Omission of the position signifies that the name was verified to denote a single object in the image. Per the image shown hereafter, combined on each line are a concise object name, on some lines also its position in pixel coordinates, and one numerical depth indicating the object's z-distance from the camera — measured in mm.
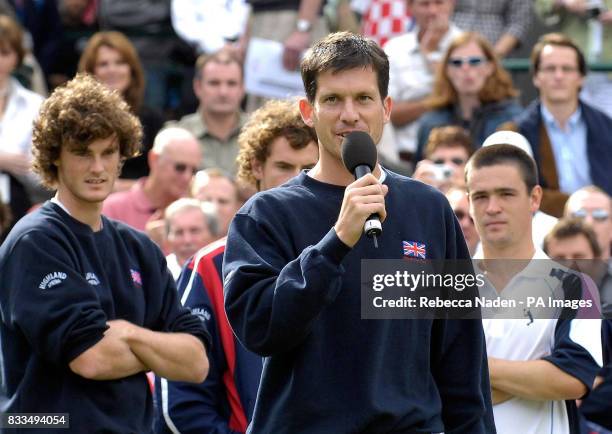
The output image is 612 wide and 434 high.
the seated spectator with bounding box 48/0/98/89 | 25734
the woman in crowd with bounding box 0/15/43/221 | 19922
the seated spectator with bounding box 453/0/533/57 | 24328
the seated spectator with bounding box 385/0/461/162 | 22937
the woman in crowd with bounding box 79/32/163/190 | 21031
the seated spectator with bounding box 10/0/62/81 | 25484
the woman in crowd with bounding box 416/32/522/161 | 20922
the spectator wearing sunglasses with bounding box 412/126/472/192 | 18516
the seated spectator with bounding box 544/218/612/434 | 13156
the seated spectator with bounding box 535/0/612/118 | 23203
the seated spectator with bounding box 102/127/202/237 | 18406
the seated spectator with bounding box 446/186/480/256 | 16500
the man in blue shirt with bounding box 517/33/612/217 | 20016
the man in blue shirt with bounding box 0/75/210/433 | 10336
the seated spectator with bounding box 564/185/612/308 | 17469
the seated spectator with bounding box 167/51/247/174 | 21375
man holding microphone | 8219
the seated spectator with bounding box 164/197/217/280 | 15914
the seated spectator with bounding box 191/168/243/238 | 18386
